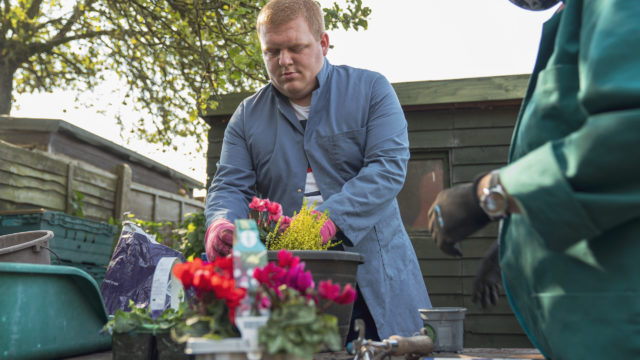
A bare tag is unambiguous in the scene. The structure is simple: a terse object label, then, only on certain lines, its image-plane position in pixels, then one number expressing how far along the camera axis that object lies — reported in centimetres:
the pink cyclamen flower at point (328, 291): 78
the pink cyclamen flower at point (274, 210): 139
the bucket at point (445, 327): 139
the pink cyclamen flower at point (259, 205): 138
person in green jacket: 74
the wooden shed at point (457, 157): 518
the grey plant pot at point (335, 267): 116
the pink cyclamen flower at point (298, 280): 82
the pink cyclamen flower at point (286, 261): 84
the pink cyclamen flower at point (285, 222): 141
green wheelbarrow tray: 144
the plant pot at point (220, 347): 75
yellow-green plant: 140
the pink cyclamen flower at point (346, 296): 81
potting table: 130
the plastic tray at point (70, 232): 409
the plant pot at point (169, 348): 120
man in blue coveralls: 176
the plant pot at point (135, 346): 123
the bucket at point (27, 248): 184
